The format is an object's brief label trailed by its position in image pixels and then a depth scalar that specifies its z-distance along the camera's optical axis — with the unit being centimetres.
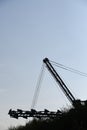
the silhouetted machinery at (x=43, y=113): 4179
